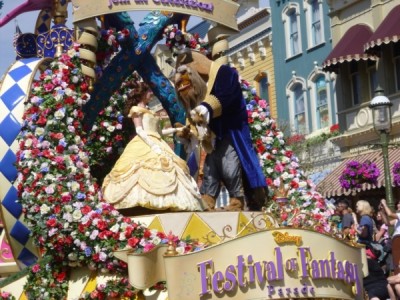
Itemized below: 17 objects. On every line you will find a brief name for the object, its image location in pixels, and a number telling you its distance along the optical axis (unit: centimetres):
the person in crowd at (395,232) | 968
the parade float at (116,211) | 684
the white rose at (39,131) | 852
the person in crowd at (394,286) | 939
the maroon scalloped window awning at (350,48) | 2436
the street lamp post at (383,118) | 1355
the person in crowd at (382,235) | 1282
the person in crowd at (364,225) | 1158
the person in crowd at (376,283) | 997
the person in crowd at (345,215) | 1381
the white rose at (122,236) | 779
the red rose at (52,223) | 802
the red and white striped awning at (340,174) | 2218
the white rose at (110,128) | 1011
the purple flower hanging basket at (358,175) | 2173
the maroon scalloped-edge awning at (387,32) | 2258
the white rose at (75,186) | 820
